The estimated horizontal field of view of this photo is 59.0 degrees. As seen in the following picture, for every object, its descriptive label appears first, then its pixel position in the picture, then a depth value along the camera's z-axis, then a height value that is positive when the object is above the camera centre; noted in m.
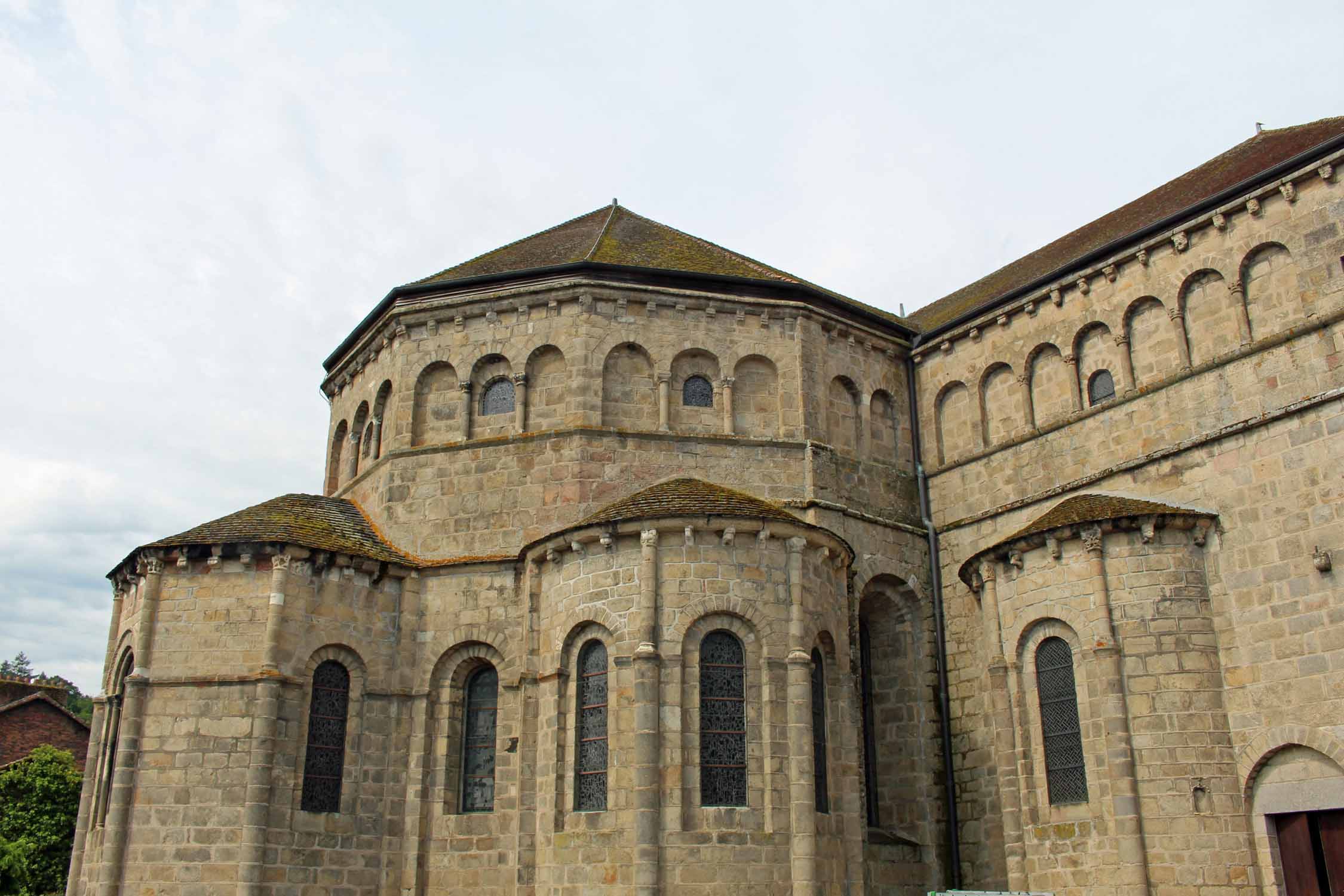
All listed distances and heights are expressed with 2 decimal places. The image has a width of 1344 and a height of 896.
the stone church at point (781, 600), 18.05 +4.20
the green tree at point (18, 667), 112.12 +18.22
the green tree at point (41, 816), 31.42 +1.28
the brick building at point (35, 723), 38.69 +4.50
